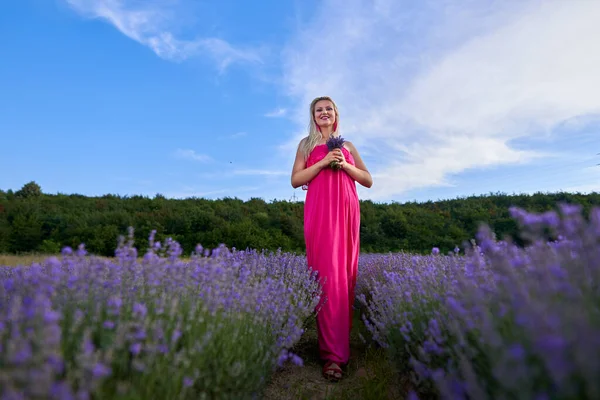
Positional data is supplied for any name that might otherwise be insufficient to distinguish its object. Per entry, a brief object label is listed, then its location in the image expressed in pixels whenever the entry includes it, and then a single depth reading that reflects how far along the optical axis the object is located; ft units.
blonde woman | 10.33
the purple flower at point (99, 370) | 3.32
